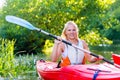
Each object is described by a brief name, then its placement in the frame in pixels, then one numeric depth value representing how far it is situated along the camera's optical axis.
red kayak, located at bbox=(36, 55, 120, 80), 6.09
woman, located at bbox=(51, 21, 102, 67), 7.40
